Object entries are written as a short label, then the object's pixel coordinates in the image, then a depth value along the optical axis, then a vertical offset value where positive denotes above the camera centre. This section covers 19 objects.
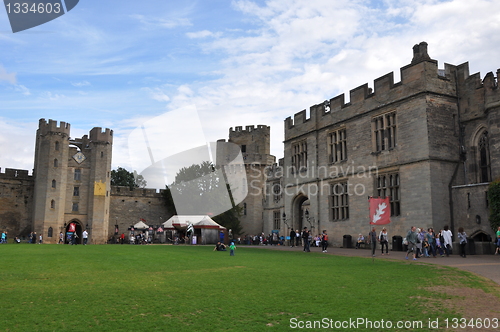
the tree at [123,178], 75.88 +8.86
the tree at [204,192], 51.53 +4.83
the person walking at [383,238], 22.38 -0.33
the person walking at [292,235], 29.18 -0.32
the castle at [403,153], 22.92 +4.61
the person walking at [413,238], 18.31 -0.27
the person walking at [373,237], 19.44 -0.28
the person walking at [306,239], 24.41 -0.45
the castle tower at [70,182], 49.78 +5.51
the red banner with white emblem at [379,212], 19.38 +0.84
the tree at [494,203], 20.44 +1.35
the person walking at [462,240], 19.64 -0.36
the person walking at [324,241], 24.16 -0.55
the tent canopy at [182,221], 45.13 +0.90
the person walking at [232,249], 20.19 -0.85
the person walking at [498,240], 18.72 -0.35
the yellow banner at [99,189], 53.06 +4.83
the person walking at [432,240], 19.97 -0.38
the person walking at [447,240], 20.44 -0.38
